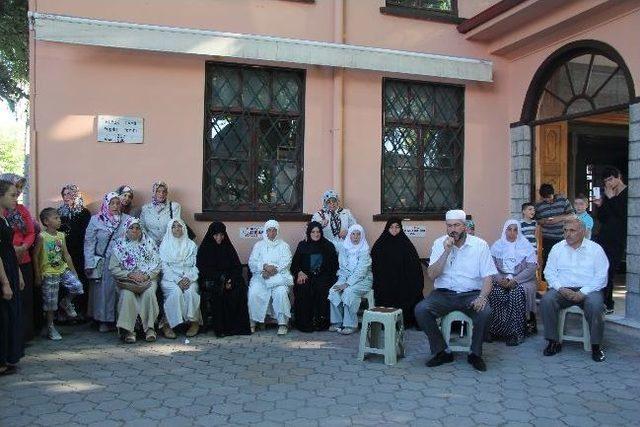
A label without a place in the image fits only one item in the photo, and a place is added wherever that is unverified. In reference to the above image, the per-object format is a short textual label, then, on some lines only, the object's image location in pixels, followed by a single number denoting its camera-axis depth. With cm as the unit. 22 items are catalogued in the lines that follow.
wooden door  732
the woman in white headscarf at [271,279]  583
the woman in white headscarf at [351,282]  586
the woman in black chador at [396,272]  609
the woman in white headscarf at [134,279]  531
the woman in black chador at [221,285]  567
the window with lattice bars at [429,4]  727
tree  867
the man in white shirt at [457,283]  457
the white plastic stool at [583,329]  493
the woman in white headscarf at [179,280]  551
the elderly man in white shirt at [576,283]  477
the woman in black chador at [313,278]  595
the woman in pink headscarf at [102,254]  567
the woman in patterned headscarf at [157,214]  596
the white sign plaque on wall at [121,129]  609
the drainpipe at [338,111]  678
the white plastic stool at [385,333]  466
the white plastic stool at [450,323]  468
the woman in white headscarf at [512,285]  534
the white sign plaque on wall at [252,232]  653
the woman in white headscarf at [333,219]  648
